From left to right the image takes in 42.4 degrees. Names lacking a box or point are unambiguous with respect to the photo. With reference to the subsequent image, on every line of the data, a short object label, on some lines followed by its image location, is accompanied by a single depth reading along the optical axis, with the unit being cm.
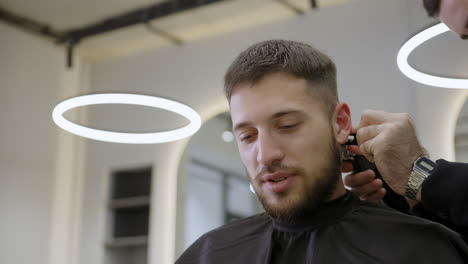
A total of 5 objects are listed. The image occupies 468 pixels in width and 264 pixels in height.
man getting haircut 158
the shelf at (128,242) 618
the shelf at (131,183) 638
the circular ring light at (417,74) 350
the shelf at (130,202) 625
